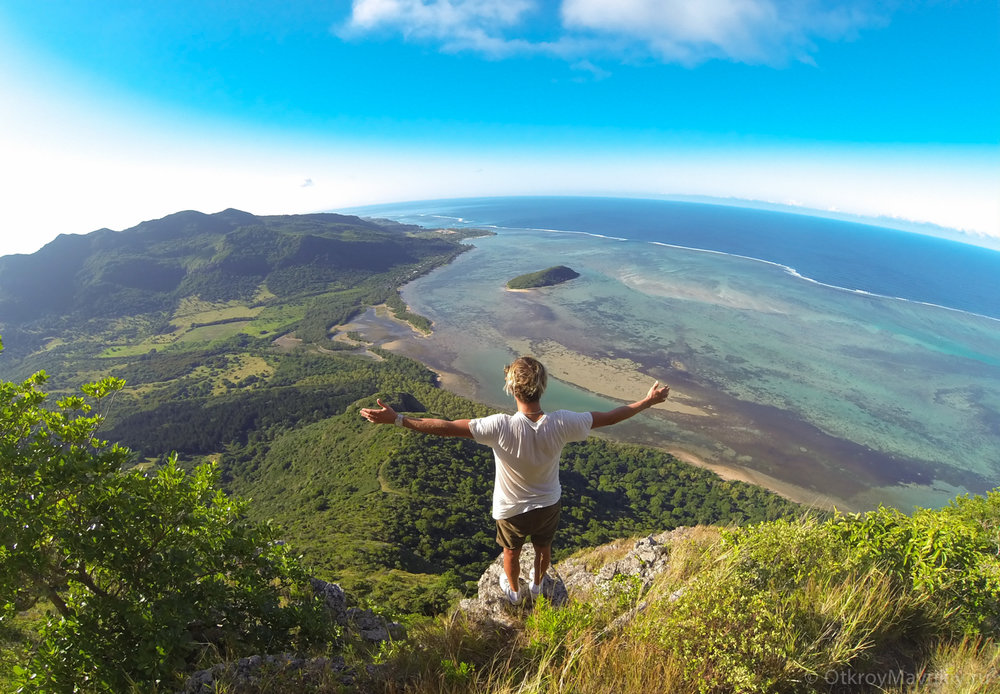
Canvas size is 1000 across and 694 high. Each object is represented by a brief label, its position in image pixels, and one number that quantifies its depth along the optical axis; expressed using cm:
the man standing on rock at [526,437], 350
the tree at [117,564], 351
